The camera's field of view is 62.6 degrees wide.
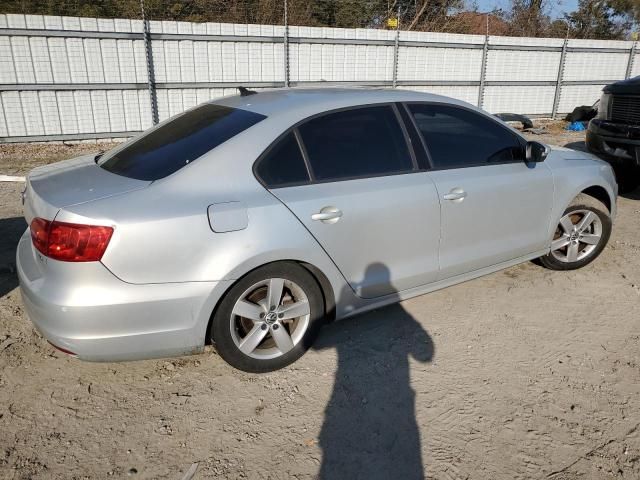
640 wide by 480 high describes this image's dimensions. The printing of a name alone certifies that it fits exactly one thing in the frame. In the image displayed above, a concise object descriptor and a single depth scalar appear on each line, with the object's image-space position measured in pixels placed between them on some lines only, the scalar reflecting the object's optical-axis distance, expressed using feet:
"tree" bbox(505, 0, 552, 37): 67.12
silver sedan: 8.35
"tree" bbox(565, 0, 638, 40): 73.00
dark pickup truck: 19.83
